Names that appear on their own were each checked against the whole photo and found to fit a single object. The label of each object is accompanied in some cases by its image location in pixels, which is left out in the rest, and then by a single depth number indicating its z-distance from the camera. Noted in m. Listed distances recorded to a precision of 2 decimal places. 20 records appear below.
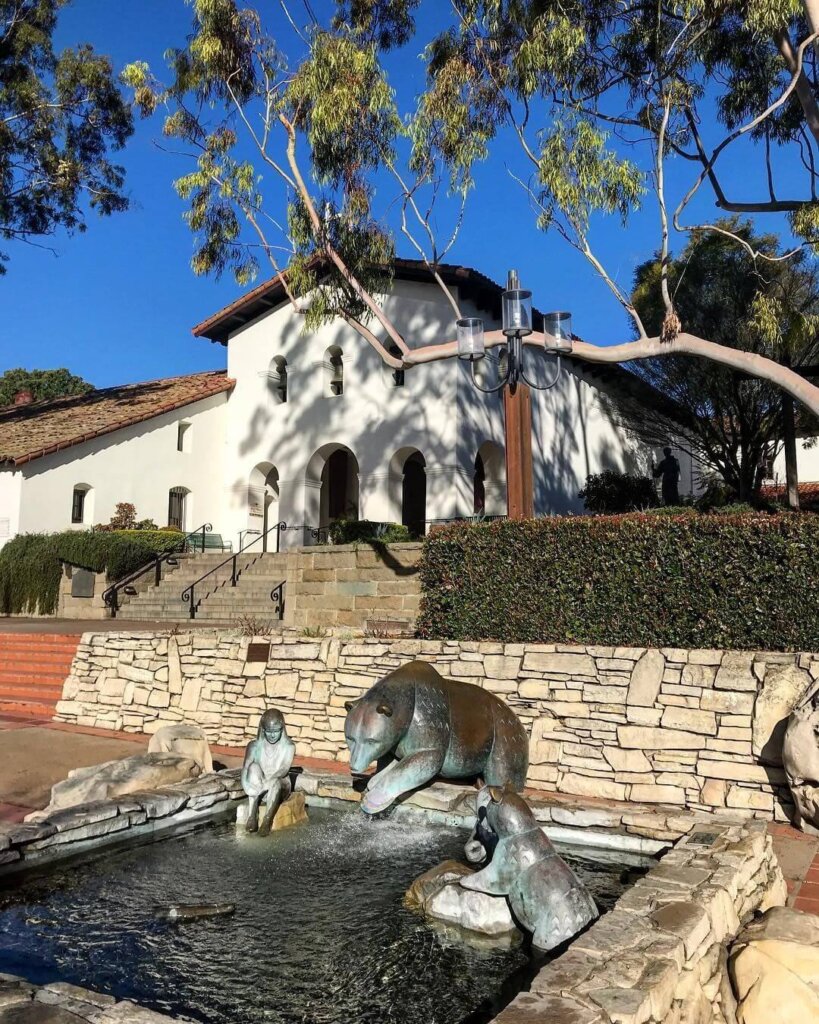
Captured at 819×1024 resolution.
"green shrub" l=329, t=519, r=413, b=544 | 17.02
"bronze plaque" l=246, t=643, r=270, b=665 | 9.04
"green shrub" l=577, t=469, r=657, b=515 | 22.02
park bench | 22.19
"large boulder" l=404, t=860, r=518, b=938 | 3.82
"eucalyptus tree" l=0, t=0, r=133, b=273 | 22.23
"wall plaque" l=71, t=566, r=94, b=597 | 19.11
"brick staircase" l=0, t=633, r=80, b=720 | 11.29
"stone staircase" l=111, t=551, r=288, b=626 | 17.19
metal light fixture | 8.79
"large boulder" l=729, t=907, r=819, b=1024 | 3.07
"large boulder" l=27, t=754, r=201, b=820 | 5.82
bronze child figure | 5.50
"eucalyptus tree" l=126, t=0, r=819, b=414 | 10.37
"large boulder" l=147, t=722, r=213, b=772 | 6.98
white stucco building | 20.36
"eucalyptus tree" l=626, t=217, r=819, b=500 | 16.42
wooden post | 10.93
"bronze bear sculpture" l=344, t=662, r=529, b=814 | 4.73
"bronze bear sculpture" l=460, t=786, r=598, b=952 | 3.63
